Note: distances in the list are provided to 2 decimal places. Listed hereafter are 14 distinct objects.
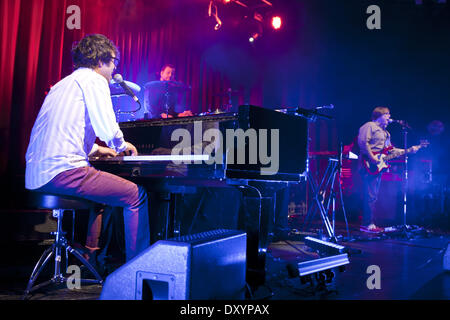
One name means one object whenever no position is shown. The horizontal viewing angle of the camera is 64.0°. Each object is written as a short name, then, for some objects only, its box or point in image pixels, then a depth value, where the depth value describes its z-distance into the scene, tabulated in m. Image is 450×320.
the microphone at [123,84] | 2.96
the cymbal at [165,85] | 4.28
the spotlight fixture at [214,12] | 6.83
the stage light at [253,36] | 7.77
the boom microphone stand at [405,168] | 5.83
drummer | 4.30
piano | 2.26
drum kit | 4.29
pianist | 2.32
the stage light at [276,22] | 7.82
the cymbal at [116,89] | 3.32
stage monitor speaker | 1.66
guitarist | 5.94
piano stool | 2.42
